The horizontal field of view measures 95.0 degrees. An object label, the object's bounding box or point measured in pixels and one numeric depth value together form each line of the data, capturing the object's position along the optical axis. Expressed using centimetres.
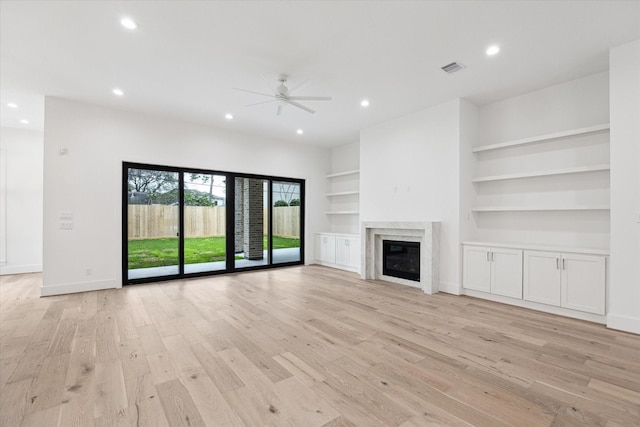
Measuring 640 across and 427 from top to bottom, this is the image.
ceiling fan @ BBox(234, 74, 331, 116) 400
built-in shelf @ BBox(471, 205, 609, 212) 372
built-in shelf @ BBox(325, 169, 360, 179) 710
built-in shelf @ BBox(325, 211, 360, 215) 715
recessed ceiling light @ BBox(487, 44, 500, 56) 329
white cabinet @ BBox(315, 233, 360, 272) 666
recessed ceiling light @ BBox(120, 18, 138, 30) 284
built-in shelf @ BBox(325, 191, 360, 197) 714
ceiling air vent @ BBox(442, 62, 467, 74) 367
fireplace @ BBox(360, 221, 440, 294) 486
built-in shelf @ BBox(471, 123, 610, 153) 369
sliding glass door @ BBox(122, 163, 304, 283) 556
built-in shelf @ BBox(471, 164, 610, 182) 370
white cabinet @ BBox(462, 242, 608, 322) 349
